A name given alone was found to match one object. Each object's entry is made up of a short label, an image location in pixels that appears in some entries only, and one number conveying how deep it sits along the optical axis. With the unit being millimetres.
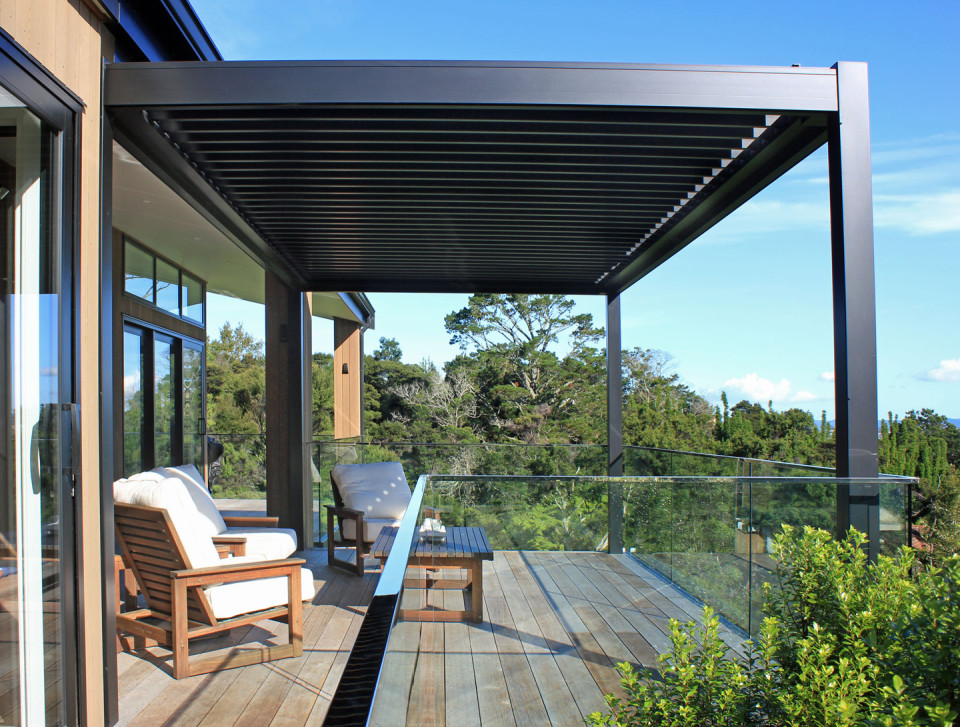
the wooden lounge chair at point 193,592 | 3662
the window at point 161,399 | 7117
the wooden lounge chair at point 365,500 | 6074
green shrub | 1737
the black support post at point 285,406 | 7016
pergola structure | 3104
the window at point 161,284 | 7129
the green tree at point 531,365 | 19016
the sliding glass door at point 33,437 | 2416
